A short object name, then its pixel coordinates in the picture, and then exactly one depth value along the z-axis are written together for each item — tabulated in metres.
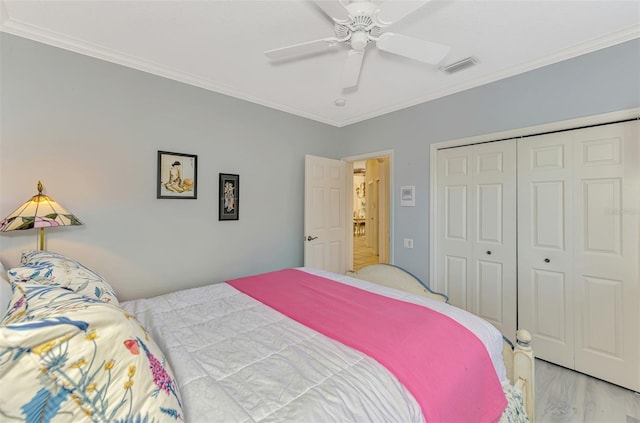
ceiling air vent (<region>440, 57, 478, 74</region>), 2.27
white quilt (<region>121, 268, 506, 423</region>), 0.83
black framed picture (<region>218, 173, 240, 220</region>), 2.86
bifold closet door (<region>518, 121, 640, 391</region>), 1.96
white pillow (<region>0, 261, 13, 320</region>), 1.14
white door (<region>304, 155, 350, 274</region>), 3.42
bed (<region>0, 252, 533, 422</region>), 0.56
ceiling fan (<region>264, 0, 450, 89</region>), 1.41
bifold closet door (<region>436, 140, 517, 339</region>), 2.52
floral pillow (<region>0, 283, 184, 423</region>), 0.52
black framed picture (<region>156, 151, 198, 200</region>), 2.47
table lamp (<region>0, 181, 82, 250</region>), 1.66
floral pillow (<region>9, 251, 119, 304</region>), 1.11
